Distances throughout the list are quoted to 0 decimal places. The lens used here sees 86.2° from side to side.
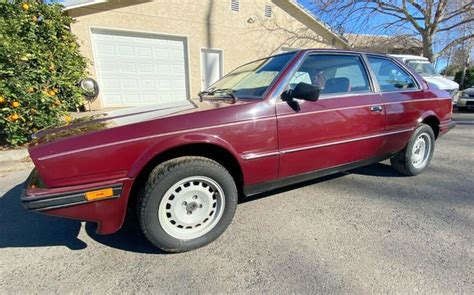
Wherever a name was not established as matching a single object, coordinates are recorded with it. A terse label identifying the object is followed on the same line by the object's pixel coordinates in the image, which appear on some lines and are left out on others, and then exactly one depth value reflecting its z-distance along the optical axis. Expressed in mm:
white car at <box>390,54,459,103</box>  8500
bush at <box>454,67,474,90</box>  16875
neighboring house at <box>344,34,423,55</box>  15953
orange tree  4098
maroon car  1724
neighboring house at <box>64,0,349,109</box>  7645
